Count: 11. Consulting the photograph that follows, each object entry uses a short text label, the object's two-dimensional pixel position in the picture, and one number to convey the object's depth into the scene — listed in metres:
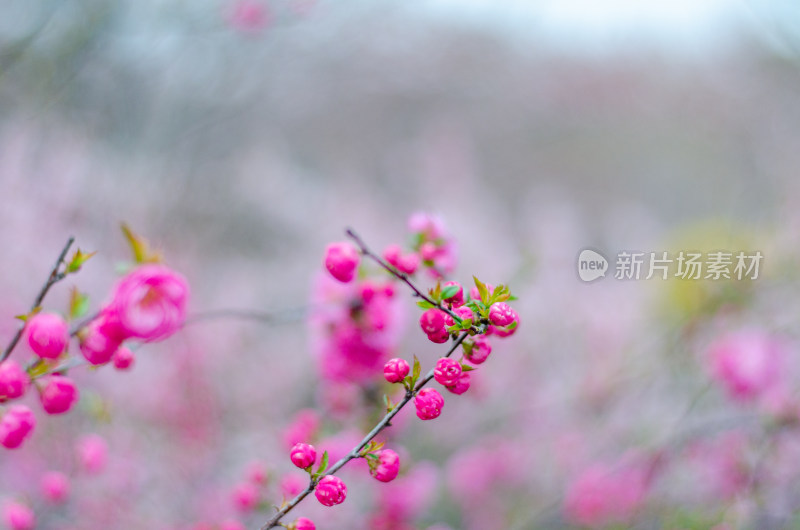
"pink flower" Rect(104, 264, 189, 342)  0.84
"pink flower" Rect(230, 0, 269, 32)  2.34
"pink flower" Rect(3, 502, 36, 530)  0.97
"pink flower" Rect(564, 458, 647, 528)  1.37
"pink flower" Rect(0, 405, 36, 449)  0.85
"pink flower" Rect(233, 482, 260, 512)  0.97
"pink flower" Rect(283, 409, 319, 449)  1.02
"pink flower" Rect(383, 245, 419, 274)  0.90
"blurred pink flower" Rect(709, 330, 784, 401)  1.41
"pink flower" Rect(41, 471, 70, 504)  0.98
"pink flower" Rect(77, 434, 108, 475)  1.01
